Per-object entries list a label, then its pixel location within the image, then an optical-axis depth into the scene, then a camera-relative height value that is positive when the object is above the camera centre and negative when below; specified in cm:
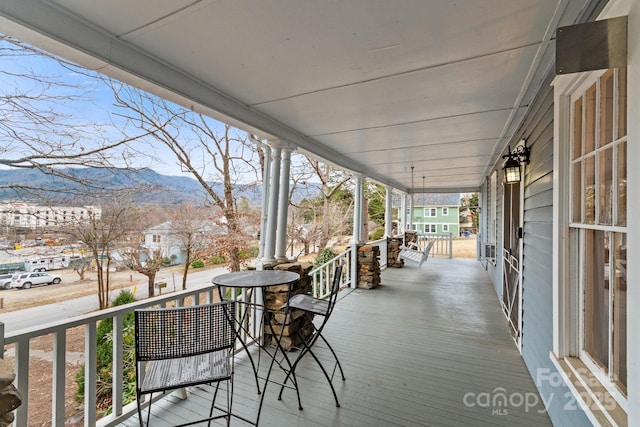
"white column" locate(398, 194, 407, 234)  1032 +21
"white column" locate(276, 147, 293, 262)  352 +14
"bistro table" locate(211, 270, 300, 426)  223 -54
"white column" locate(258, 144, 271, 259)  362 +33
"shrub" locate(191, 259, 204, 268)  647 -109
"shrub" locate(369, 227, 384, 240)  1620 -89
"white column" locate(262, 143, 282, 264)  342 +9
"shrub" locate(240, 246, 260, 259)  752 -96
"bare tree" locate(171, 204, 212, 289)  620 -36
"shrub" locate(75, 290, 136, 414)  380 -205
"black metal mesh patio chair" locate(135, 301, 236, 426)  171 -86
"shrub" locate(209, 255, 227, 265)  699 -108
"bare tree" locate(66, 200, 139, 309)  445 -30
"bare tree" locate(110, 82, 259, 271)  598 +159
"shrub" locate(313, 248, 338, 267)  897 -126
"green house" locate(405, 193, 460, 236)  2222 +35
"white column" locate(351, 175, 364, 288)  583 -22
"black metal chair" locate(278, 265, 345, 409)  233 -79
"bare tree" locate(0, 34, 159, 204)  362 +128
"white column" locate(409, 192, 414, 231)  1059 +15
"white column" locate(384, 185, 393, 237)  830 +14
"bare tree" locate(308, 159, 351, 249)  1061 +96
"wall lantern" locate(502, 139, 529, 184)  296 +61
